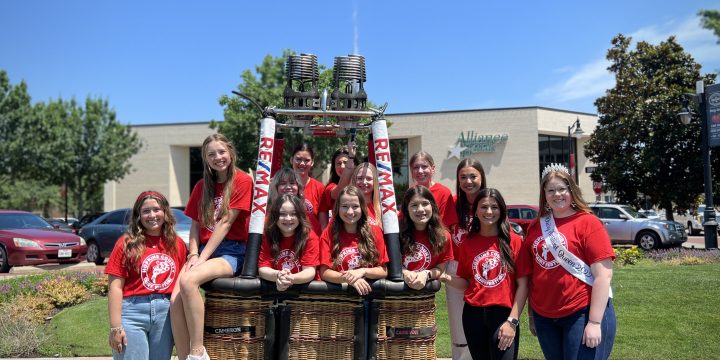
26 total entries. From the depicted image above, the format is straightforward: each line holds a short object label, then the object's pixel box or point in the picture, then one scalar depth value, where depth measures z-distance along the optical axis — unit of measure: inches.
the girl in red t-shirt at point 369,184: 179.3
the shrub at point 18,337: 265.0
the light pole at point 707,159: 611.2
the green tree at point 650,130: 836.0
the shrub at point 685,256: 497.7
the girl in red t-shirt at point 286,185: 172.4
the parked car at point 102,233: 609.0
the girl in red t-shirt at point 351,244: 153.0
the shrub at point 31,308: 305.3
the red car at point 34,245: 519.2
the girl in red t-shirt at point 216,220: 150.6
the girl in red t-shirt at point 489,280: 148.4
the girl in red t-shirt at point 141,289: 148.9
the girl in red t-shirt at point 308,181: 190.9
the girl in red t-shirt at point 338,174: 188.4
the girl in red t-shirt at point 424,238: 162.4
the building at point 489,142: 1391.5
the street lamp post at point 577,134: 965.2
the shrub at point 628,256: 508.9
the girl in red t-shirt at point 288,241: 152.8
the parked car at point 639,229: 730.2
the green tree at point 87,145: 1211.9
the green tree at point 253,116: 1043.3
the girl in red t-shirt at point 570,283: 131.7
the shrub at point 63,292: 357.7
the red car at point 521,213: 790.5
